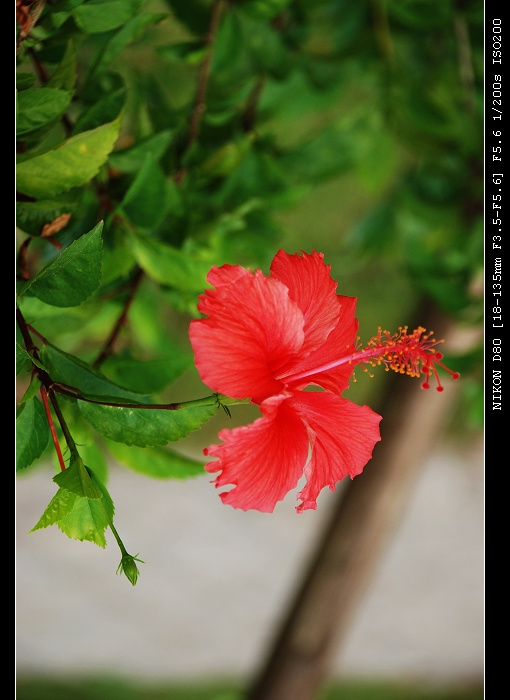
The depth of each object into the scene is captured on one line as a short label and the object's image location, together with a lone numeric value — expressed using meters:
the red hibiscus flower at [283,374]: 0.70
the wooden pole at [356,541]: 1.73
